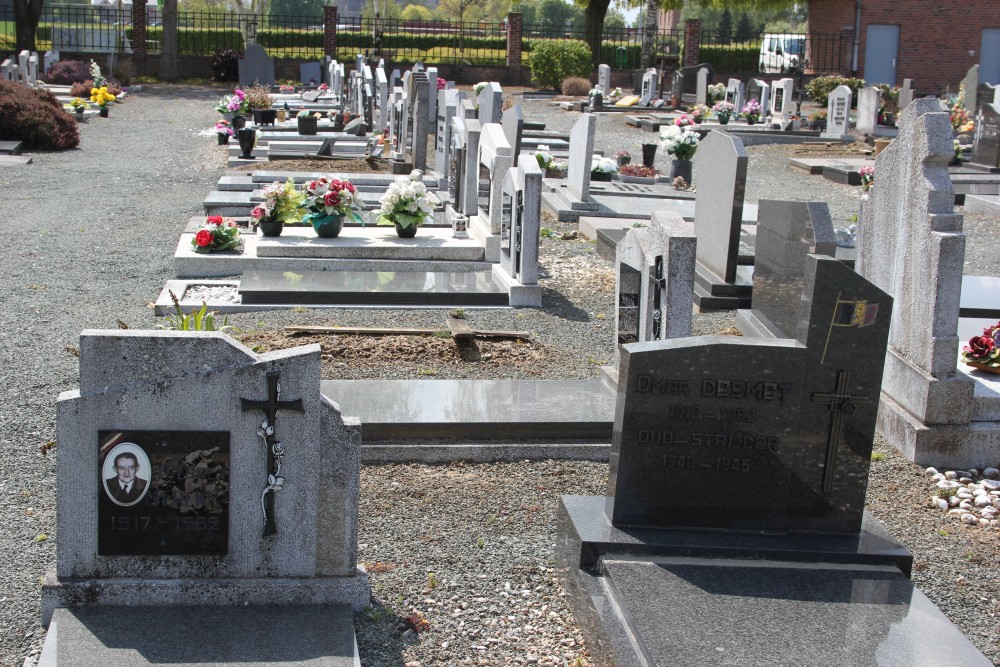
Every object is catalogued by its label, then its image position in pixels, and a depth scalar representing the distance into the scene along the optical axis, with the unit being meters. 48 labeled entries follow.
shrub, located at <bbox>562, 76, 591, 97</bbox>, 35.47
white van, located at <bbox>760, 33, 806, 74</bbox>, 46.16
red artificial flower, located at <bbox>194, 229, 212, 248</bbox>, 10.36
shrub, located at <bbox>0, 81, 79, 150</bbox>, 19.23
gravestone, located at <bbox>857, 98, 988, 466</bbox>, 6.53
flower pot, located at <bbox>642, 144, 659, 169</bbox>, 18.30
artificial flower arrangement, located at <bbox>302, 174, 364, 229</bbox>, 10.78
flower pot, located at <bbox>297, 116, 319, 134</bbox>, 20.67
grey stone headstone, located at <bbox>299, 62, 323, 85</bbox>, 36.72
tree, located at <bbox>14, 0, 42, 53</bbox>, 37.25
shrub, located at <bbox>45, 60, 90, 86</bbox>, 32.88
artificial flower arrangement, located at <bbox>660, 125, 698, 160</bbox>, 16.72
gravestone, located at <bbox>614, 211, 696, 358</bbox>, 6.52
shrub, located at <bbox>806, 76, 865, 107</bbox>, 34.09
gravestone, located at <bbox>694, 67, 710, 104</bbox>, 33.34
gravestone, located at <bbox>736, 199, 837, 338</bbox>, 7.88
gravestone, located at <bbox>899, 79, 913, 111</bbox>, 28.23
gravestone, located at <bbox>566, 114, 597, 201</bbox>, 14.12
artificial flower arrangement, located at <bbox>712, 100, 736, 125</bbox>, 25.67
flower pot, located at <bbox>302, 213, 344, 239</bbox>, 10.80
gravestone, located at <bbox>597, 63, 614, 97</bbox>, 34.91
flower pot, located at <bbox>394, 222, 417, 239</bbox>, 11.15
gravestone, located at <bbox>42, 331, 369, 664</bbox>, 4.02
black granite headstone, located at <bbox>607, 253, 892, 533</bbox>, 4.64
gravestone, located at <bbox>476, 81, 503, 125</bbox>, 17.99
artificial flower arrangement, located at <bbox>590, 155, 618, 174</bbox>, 16.67
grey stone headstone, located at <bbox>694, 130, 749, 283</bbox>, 9.84
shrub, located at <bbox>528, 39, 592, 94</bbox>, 37.72
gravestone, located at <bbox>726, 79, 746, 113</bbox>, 30.27
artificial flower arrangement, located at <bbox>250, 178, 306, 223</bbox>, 10.94
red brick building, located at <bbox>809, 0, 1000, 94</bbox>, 40.72
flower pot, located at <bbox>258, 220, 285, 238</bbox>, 10.94
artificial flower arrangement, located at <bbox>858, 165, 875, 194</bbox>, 12.63
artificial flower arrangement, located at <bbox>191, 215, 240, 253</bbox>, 10.38
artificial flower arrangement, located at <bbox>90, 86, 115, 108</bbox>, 27.50
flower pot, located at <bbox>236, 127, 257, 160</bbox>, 17.97
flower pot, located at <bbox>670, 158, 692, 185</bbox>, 17.08
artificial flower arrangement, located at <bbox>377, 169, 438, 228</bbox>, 11.09
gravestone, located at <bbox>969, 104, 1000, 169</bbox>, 18.70
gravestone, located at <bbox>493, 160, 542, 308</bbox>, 9.41
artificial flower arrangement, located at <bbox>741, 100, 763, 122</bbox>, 26.97
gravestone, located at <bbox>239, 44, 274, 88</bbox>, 36.44
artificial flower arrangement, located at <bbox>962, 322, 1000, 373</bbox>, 6.95
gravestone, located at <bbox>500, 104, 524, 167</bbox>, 15.50
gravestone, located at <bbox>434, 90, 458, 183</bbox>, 13.97
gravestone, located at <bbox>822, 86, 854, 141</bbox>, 24.77
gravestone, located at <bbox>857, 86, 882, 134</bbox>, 24.53
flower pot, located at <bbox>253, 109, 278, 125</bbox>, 21.98
